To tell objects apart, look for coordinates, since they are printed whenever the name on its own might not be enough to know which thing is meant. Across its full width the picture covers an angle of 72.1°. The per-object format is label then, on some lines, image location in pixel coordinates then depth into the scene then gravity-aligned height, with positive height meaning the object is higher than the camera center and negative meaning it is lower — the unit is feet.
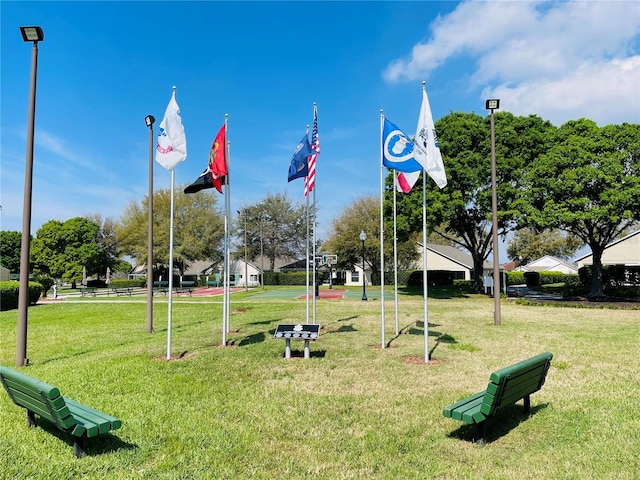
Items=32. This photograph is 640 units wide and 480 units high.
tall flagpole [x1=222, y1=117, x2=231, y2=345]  35.04 +5.24
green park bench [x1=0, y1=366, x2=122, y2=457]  13.20 -4.40
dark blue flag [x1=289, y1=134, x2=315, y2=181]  35.83 +9.21
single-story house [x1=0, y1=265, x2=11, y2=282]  94.90 -0.08
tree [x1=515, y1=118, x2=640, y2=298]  80.43 +17.57
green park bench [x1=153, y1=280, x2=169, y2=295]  168.69 -4.25
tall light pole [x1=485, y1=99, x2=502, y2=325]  48.52 +1.16
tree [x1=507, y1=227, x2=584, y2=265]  232.73 +14.57
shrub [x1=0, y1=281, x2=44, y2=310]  72.74 -3.30
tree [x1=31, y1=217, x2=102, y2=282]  201.16 +11.29
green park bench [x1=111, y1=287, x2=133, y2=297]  119.65 -5.03
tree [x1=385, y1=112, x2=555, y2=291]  91.45 +22.74
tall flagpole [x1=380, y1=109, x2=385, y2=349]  31.65 +7.24
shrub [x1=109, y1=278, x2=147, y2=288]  192.61 -4.34
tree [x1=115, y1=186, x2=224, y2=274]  184.44 +18.92
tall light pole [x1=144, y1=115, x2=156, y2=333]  43.27 +1.33
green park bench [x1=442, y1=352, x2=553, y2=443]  14.79 -4.35
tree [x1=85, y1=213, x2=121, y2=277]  229.66 +16.06
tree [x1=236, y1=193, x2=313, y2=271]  230.27 +24.17
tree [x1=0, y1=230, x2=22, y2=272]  243.19 +13.69
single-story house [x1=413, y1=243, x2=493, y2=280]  185.68 +4.21
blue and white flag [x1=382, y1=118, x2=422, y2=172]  30.40 +8.55
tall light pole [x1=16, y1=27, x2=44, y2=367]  28.71 +4.10
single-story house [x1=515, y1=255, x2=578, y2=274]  239.30 +4.24
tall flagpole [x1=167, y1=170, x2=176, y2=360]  29.43 -0.22
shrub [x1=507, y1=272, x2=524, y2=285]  185.00 -2.18
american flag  36.55 +9.45
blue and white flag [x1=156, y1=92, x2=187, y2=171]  30.83 +9.40
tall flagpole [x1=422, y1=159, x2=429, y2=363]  28.40 -4.29
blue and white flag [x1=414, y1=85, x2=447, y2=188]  27.91 +7.92
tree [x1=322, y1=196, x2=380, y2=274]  177.68 +15.70
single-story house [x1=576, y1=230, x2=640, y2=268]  135.78 +6.49
